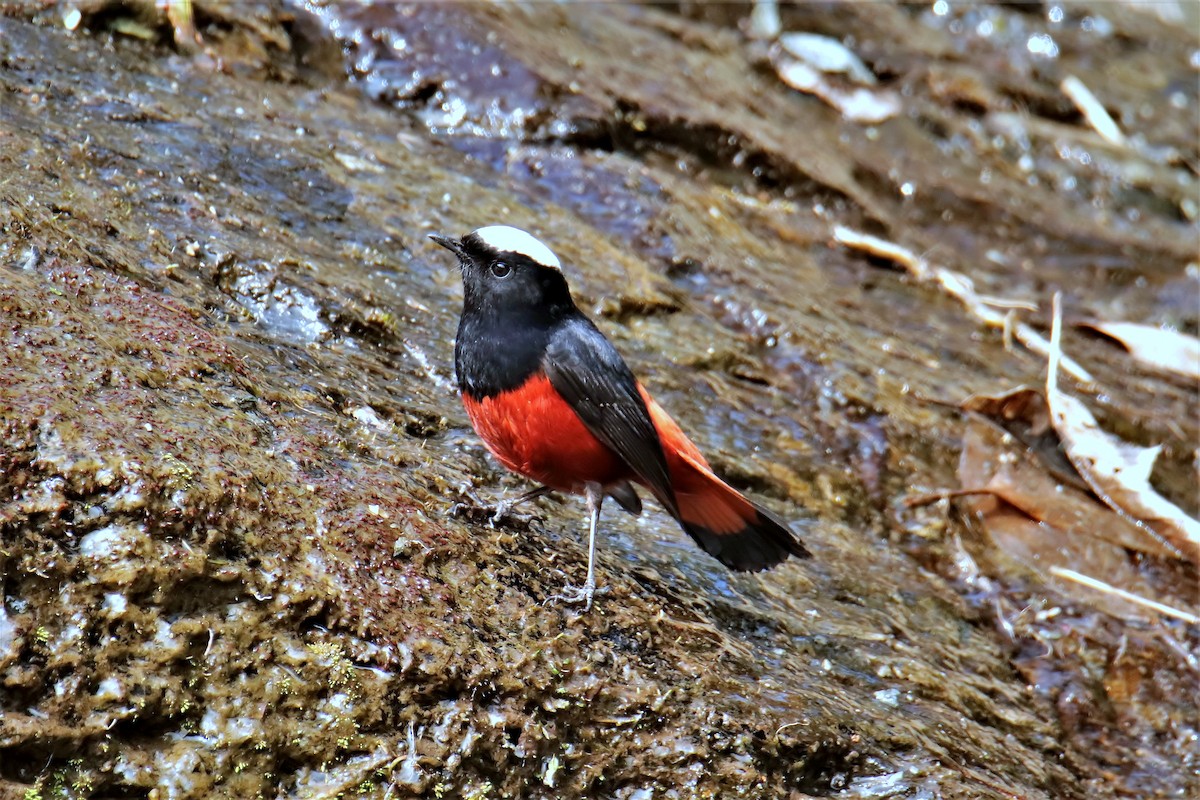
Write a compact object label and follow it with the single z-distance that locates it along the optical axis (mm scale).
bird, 7582
